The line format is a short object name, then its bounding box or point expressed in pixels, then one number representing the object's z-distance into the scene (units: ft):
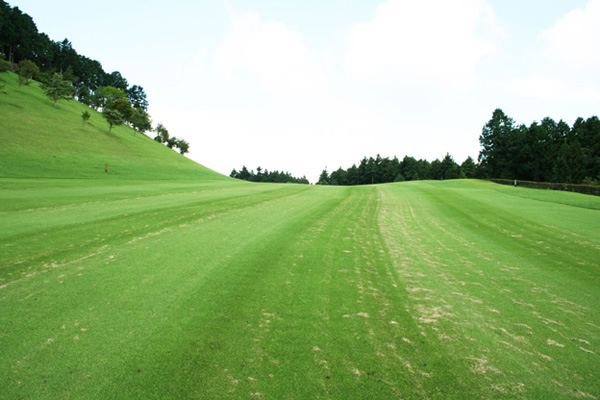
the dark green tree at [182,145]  354.64
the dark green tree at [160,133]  344.08
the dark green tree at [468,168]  366.22
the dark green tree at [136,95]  496.23
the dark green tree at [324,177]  547.49
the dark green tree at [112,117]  192.34
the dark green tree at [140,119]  275.80
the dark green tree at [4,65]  215.72
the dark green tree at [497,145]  260.83
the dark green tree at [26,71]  218.18
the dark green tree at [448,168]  366.22
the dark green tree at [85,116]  173.23
